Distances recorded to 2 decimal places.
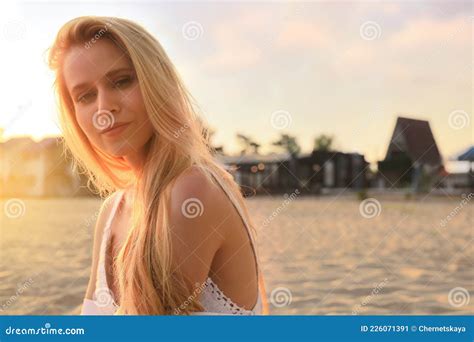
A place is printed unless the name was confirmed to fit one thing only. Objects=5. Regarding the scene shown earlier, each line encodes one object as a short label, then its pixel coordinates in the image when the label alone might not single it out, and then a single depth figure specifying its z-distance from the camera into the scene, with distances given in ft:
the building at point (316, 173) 87.76
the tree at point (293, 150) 81.58
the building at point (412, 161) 72.74
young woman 4.86
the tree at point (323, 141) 112.47
